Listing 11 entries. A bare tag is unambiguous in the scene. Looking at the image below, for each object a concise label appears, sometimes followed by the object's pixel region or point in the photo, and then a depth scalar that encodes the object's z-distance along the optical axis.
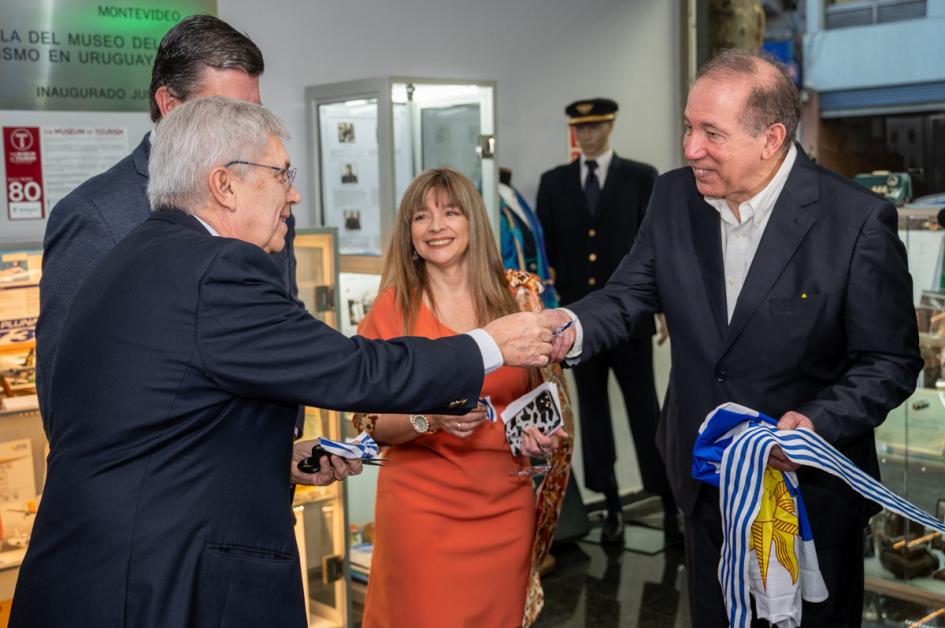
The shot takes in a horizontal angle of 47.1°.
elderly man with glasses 1.84
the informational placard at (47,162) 3.96
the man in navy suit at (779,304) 2.53
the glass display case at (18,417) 3.34
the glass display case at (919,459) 4.11
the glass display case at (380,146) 4.43
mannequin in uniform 5.54
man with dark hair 2.32
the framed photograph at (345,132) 4.64
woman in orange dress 3.12
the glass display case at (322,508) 4.05
